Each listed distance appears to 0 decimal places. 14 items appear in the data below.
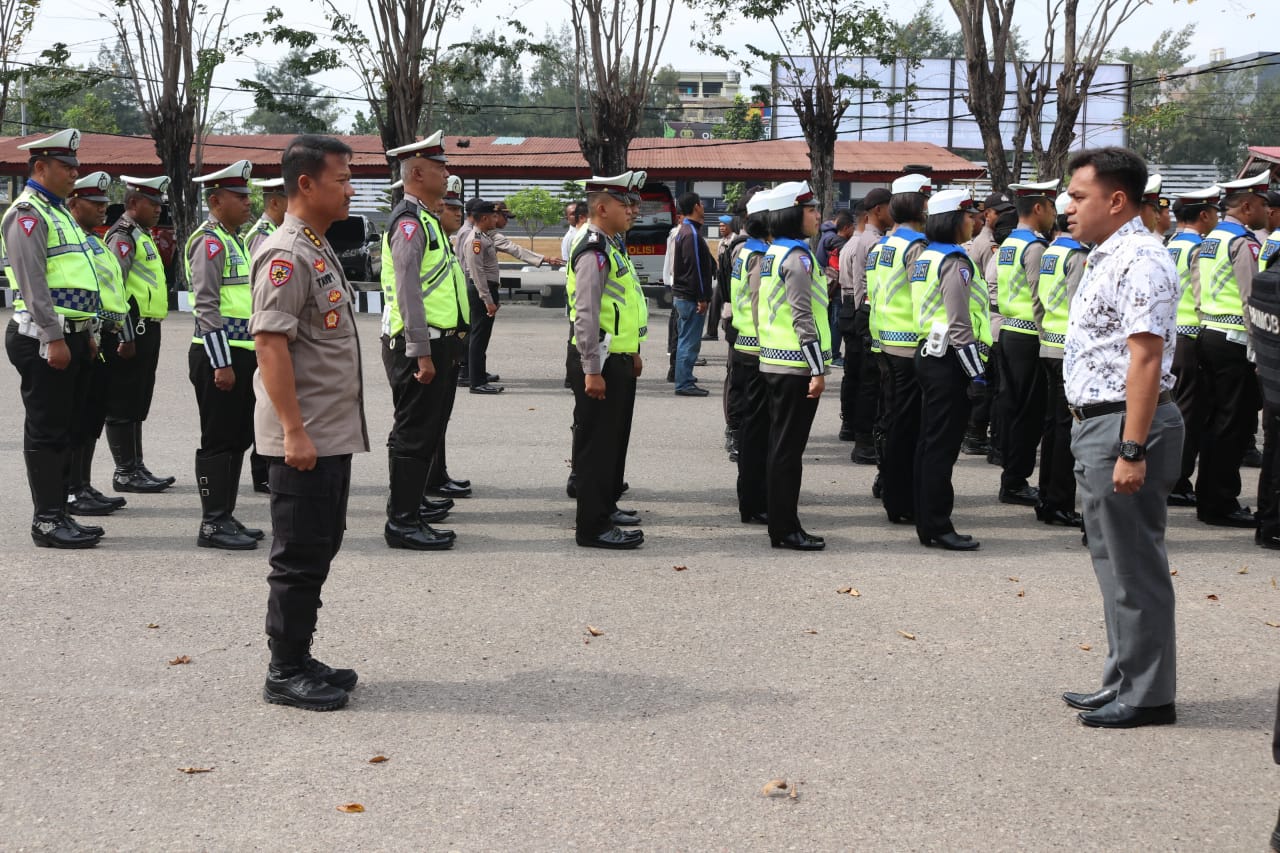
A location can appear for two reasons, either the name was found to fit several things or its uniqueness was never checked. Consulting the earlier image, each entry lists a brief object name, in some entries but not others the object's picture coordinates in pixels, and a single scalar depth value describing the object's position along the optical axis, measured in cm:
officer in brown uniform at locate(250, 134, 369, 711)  480
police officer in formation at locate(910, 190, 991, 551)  751
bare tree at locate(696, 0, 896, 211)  2647
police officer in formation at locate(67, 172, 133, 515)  810
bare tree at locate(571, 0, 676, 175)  2502
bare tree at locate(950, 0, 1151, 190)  2003
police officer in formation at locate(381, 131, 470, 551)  734
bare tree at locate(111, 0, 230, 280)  2594
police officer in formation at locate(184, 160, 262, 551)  745
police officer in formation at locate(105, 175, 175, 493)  877
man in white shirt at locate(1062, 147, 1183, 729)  462
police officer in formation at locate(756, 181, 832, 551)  745
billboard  5666
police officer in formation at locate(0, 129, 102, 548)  714
